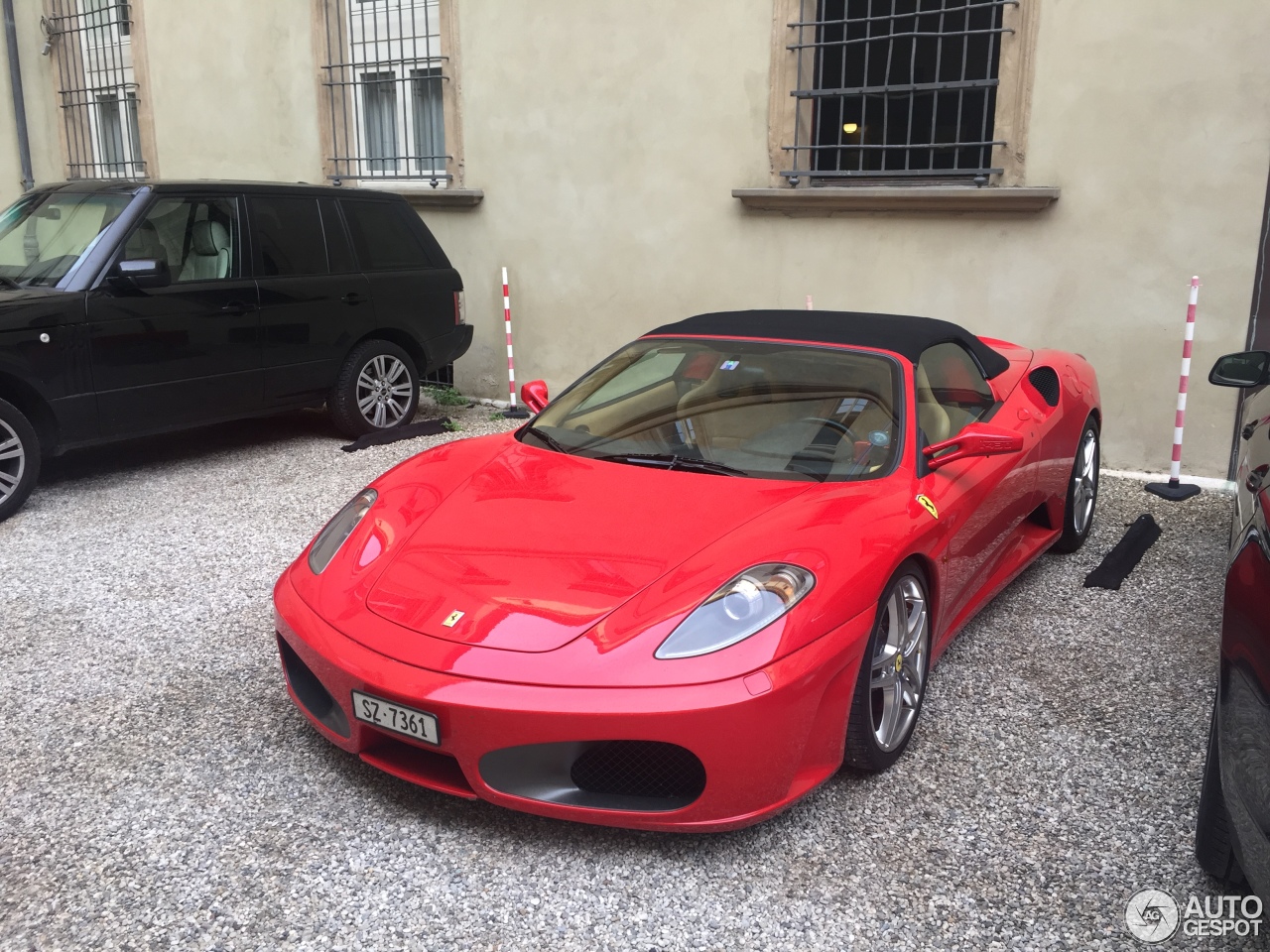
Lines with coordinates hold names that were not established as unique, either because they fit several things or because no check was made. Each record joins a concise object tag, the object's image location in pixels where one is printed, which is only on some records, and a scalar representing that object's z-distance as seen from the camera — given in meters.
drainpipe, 12.45
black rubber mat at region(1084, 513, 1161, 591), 4.80
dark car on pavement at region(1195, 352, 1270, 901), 1.99
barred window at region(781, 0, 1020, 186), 7.06
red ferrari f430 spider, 2.58
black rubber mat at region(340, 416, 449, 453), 7.41
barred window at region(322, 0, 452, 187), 9.59
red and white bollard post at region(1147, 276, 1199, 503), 6.19
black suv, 5.84
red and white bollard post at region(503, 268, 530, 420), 8.61
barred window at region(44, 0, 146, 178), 11.73
